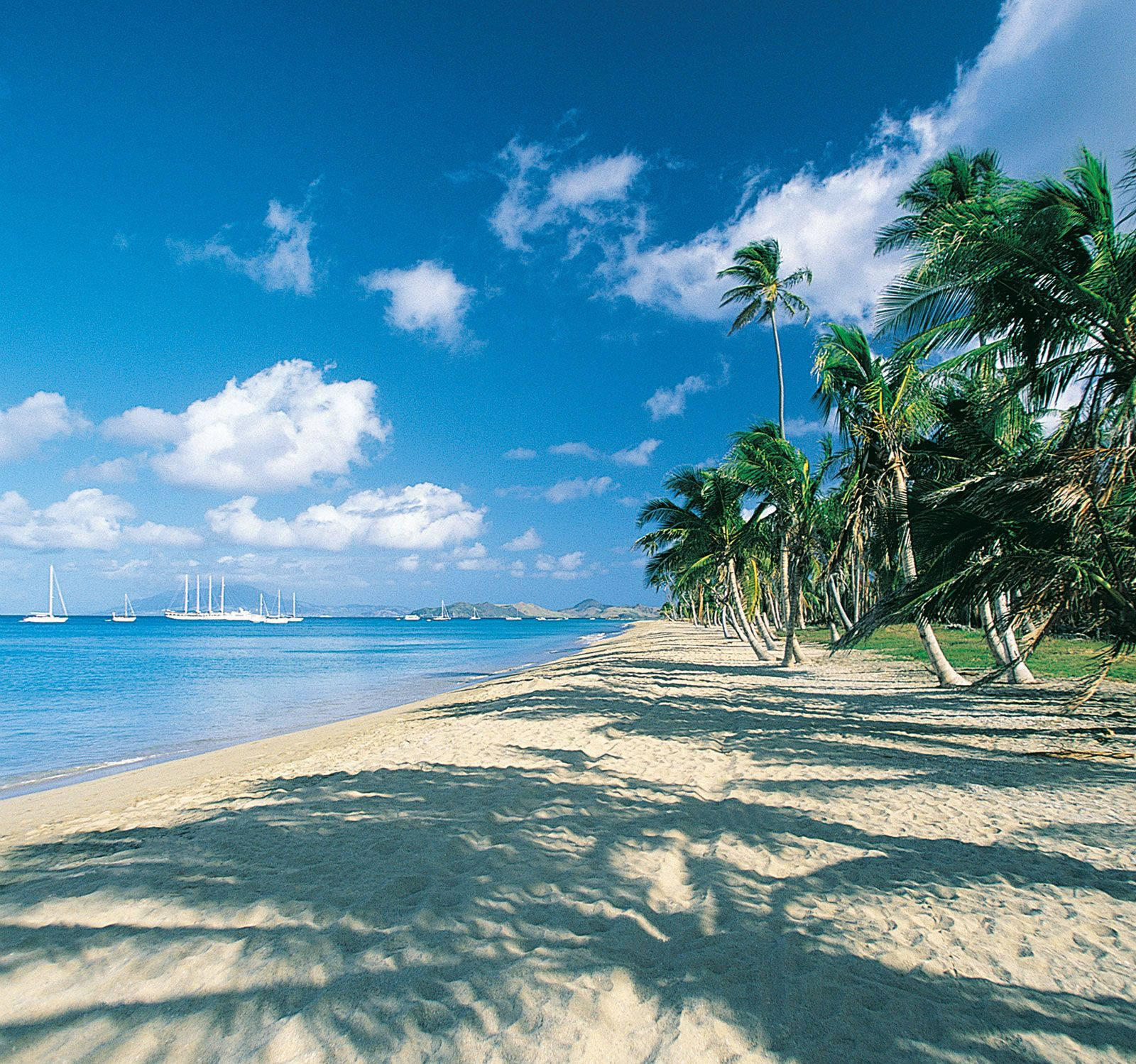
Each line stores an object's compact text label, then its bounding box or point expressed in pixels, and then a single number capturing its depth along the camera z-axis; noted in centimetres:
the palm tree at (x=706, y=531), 2072
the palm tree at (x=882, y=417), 1119
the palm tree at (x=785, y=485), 1612
